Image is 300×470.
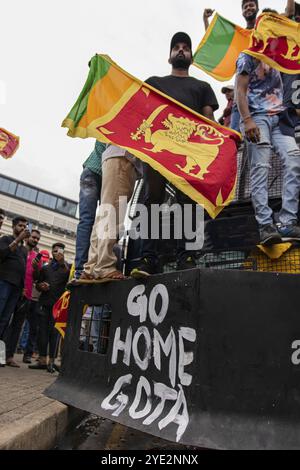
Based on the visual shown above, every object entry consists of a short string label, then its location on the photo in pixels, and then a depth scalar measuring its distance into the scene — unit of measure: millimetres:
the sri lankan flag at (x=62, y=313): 3686
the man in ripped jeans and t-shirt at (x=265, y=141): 2492
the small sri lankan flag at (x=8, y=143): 11141
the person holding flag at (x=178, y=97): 2773
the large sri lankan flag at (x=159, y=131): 2607
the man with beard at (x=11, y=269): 5262
